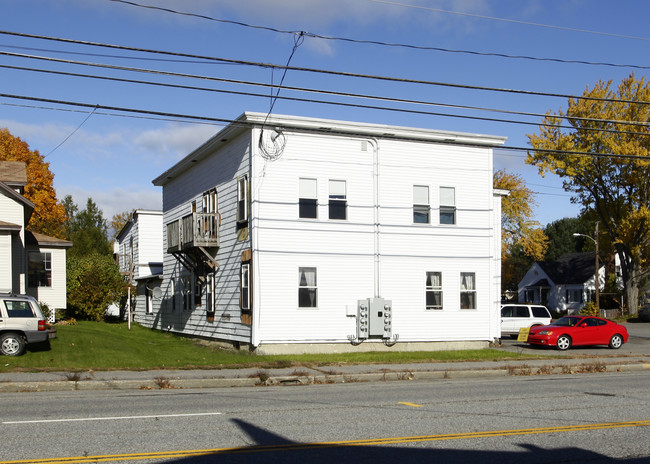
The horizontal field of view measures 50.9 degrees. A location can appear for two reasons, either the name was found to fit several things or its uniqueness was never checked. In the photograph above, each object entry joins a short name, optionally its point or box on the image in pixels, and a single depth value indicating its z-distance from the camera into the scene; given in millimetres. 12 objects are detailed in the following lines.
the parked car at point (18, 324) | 18906
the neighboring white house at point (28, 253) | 27734
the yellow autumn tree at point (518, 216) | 63406
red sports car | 27797
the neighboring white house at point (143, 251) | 41719
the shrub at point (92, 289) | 37000
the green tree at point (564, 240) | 92875
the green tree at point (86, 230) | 57966
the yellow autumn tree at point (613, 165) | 48344
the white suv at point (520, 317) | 33094
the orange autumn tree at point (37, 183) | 53656
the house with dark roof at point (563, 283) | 71000
